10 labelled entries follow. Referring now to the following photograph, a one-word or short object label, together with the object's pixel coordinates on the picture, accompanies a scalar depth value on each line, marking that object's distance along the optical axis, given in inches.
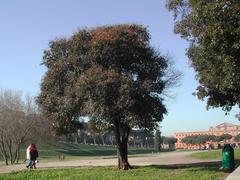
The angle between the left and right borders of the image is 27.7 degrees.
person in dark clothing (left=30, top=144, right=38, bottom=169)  1213.1
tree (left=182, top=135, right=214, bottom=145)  5802.7
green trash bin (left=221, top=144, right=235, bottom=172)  889.5
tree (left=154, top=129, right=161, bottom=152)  3849.4
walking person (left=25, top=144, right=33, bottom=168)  1221.3
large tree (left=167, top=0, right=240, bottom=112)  661.9
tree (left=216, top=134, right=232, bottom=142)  5937.0
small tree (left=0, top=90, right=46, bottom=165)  2342.5
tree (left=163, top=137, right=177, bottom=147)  6801.2
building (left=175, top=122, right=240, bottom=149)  7308.1
